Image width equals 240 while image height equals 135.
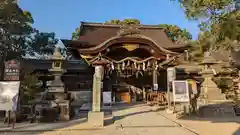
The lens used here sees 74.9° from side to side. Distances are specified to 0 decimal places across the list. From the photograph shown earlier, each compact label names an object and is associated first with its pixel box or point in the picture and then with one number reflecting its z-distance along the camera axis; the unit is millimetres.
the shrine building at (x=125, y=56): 10077
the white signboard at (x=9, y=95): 4897
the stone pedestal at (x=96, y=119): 5067
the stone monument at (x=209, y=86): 7143
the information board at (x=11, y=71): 5560
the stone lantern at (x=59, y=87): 6033
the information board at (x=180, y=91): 6633
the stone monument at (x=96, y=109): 5084
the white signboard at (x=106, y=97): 8865
